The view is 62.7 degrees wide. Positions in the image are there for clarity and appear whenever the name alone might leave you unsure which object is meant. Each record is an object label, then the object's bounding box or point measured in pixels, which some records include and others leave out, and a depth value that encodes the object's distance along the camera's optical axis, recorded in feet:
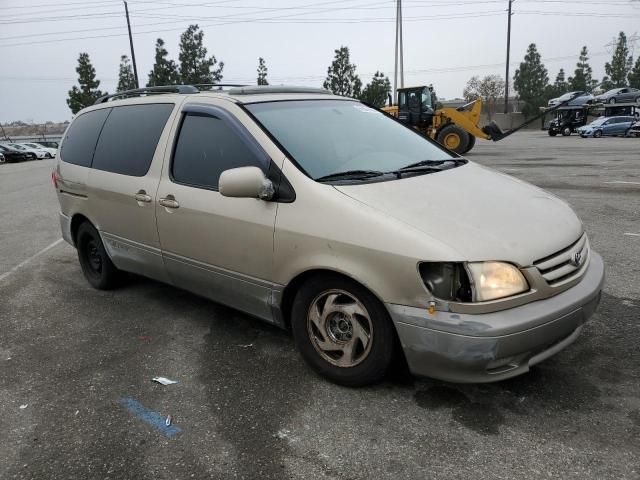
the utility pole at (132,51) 115.03
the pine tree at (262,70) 206.49
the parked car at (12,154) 130.72
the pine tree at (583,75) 261.03
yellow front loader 66.59
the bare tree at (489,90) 284.39
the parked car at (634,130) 98.32
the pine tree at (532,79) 248.93
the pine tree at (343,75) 175.63
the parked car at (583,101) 125.29
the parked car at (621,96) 140.97
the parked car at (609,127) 103.40
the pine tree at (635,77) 235.61
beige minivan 8.29
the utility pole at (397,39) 127.20
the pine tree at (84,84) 188.44
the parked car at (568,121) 118.32
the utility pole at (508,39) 179.22
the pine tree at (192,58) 178.50
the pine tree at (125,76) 218.79
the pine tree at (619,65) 248.73
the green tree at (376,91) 167.66
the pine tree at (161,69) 173.37
